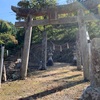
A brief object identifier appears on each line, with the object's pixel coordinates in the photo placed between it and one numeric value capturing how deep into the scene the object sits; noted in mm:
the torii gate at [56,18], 4083
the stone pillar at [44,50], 6508
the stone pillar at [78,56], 5827
